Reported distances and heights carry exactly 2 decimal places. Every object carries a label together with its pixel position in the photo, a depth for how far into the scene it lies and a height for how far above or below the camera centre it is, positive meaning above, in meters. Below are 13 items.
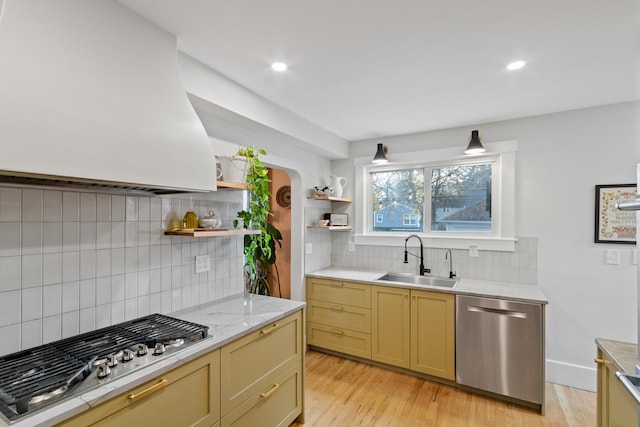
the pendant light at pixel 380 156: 3.43 +0.65
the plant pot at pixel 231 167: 2.14 +0.33
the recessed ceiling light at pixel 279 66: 1.98 +0.96
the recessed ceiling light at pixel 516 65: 1.94 +0.95
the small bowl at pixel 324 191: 3.42 +0.26
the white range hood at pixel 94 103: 1.05 +0.45
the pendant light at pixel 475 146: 2.87 +0.64
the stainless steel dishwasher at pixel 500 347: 2.35 -1.05
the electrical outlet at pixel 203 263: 2.17 -0.35
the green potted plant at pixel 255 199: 2.21 +0.12
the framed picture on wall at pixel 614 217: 2.52 -0.02
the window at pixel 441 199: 3.01 +0.18
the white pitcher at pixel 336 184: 3.58 +0.35
